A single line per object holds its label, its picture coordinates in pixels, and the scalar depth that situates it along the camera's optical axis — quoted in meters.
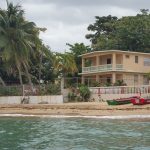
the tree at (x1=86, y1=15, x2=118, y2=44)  70.50
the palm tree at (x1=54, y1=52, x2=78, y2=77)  52.72
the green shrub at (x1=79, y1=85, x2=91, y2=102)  45.53
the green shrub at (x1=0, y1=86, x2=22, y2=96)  44.79
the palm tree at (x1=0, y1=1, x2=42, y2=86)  45.53
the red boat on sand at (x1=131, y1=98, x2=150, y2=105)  36.32
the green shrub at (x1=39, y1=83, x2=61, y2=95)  45.03
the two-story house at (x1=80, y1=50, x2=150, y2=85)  53.25
